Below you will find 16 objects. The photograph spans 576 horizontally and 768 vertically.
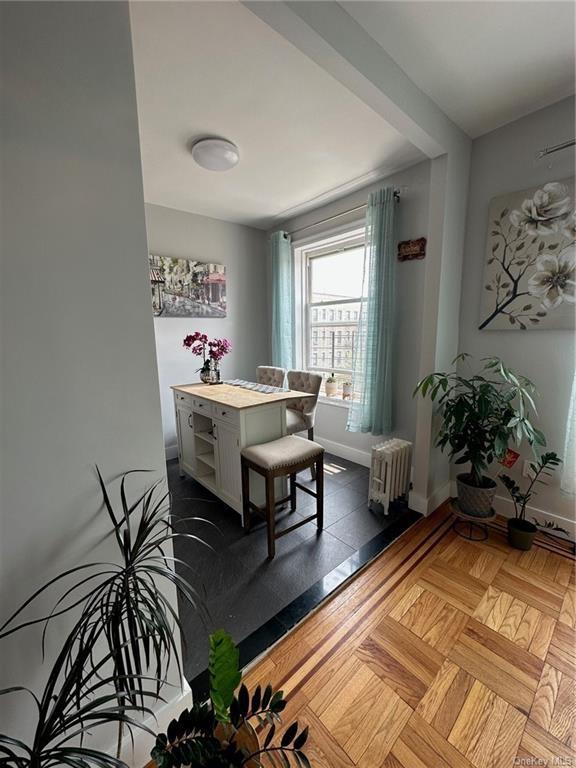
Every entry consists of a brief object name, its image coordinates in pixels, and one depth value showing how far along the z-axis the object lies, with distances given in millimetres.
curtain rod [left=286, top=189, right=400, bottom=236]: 2369
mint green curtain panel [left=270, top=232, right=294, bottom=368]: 3350
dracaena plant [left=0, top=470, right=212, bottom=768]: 611
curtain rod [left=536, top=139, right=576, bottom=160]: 1661
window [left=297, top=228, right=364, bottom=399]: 3094
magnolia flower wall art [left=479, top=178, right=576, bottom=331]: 1719
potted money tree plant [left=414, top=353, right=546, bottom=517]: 1739
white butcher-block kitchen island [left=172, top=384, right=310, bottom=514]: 1995
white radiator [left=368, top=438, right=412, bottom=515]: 2146
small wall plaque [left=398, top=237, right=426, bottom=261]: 2295
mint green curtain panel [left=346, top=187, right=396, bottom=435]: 2391
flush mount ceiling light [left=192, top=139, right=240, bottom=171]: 1930
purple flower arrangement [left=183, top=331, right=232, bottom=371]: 2789
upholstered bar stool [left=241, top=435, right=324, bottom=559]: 1737
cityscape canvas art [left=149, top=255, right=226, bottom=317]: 3000
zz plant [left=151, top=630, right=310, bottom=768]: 676
